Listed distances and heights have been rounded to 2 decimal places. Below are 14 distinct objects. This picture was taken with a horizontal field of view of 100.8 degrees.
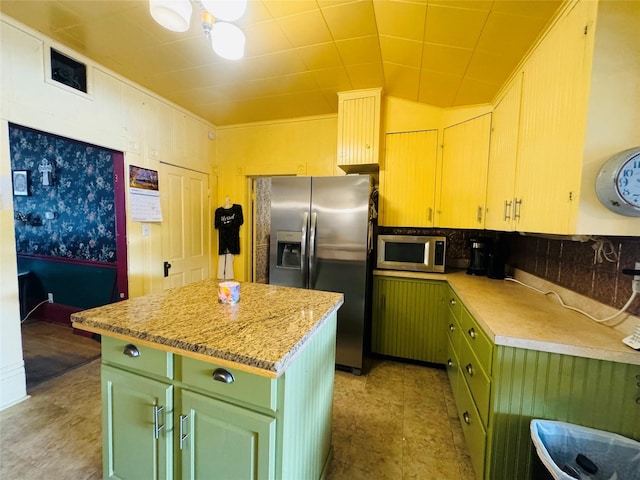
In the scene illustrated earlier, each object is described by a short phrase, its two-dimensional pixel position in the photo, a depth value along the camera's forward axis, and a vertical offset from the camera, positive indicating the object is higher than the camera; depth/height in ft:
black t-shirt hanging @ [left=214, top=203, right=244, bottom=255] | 11.42 -0.30
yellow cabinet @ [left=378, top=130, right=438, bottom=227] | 8.55 +1.57
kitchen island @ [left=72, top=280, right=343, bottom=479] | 2.94 -2.07
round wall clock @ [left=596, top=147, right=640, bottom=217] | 3.15 +0.61
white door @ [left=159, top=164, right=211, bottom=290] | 9.63 -0.17
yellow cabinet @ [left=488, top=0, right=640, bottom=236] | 3.36 +1.69
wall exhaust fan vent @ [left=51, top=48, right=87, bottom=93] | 6.60 +3.80
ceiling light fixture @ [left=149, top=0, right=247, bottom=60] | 3.67 +2.99
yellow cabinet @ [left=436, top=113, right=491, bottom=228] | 7.48 +1.63
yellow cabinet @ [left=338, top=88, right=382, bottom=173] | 8.41 +3.17
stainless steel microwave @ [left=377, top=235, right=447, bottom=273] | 8.09 -0.80
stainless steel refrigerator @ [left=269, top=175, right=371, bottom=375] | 7.70 -0.47
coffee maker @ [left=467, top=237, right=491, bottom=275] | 7.93 -0.77
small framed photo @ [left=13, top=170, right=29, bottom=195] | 10.87 +1.46
